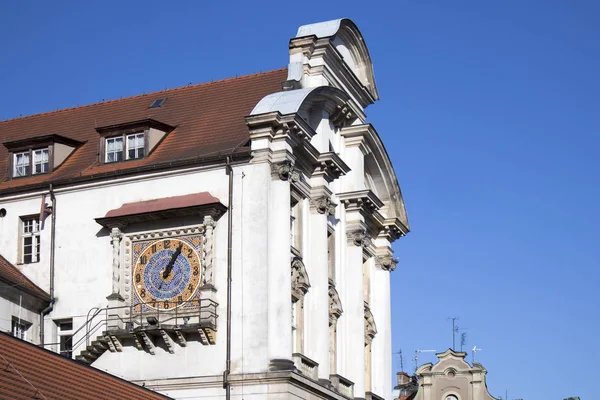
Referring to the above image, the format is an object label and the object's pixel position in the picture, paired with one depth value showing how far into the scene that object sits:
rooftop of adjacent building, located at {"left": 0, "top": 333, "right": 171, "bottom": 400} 31.02
